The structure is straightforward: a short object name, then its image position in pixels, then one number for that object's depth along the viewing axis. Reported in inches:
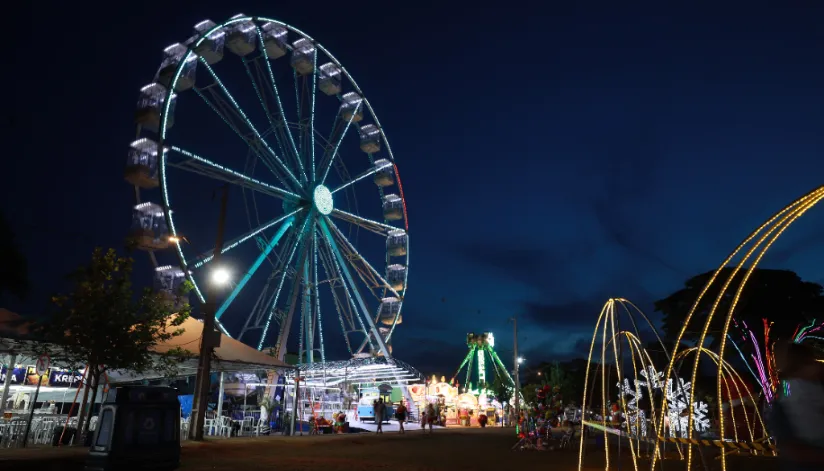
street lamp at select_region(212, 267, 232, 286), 653.3
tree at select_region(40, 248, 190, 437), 560.4
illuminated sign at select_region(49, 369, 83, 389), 801.3
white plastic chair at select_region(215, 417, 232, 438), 796.0
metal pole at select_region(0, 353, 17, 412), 565.6
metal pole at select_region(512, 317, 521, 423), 1345.2
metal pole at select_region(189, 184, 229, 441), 600.1
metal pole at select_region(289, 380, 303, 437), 866.8
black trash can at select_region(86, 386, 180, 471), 297.1
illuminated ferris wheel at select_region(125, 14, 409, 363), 804.0
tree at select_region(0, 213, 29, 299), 661.3
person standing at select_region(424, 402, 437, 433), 984.4
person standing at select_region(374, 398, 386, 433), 978.1
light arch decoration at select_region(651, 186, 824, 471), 185.4
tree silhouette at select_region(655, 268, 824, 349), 1224.9
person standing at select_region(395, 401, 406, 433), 987.5
